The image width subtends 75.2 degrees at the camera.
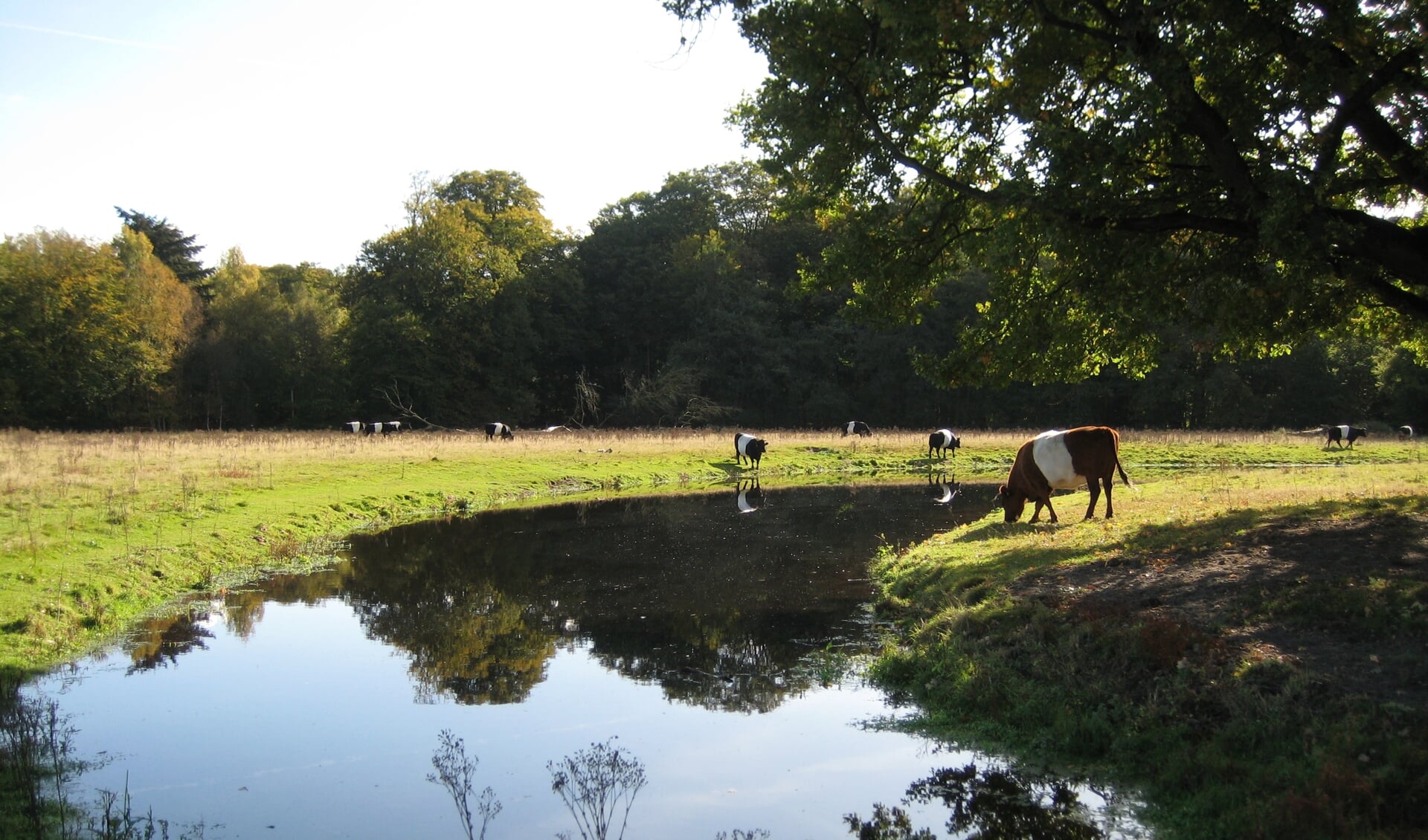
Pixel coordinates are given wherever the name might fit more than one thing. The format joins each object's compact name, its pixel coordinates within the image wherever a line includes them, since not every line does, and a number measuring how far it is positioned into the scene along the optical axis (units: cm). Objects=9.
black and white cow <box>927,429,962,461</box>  4103
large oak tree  923
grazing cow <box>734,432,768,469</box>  3697
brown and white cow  1551
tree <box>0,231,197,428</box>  5100
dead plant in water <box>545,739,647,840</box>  681
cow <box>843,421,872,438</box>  4920
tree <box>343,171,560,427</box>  5791
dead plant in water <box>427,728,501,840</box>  688
